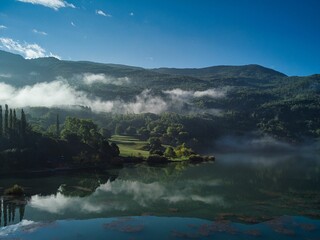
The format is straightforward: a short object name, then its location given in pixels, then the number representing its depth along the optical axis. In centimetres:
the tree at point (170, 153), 13412
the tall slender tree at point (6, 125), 9760
